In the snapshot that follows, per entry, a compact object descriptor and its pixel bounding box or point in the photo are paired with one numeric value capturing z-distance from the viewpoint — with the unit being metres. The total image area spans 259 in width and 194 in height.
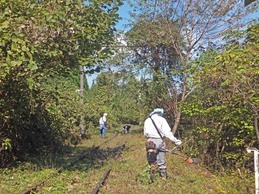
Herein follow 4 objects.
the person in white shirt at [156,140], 7.07
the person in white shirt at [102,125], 21.40
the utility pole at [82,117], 18.42
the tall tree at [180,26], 14.91
